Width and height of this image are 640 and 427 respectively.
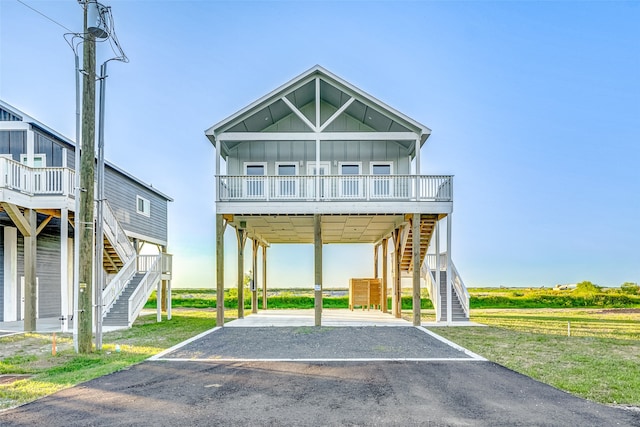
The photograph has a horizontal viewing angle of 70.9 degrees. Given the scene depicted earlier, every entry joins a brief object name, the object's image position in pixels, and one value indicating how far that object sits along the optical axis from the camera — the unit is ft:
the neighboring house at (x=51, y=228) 50.21
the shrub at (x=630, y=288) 121.06
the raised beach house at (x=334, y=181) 51.65
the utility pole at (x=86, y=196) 32.96
